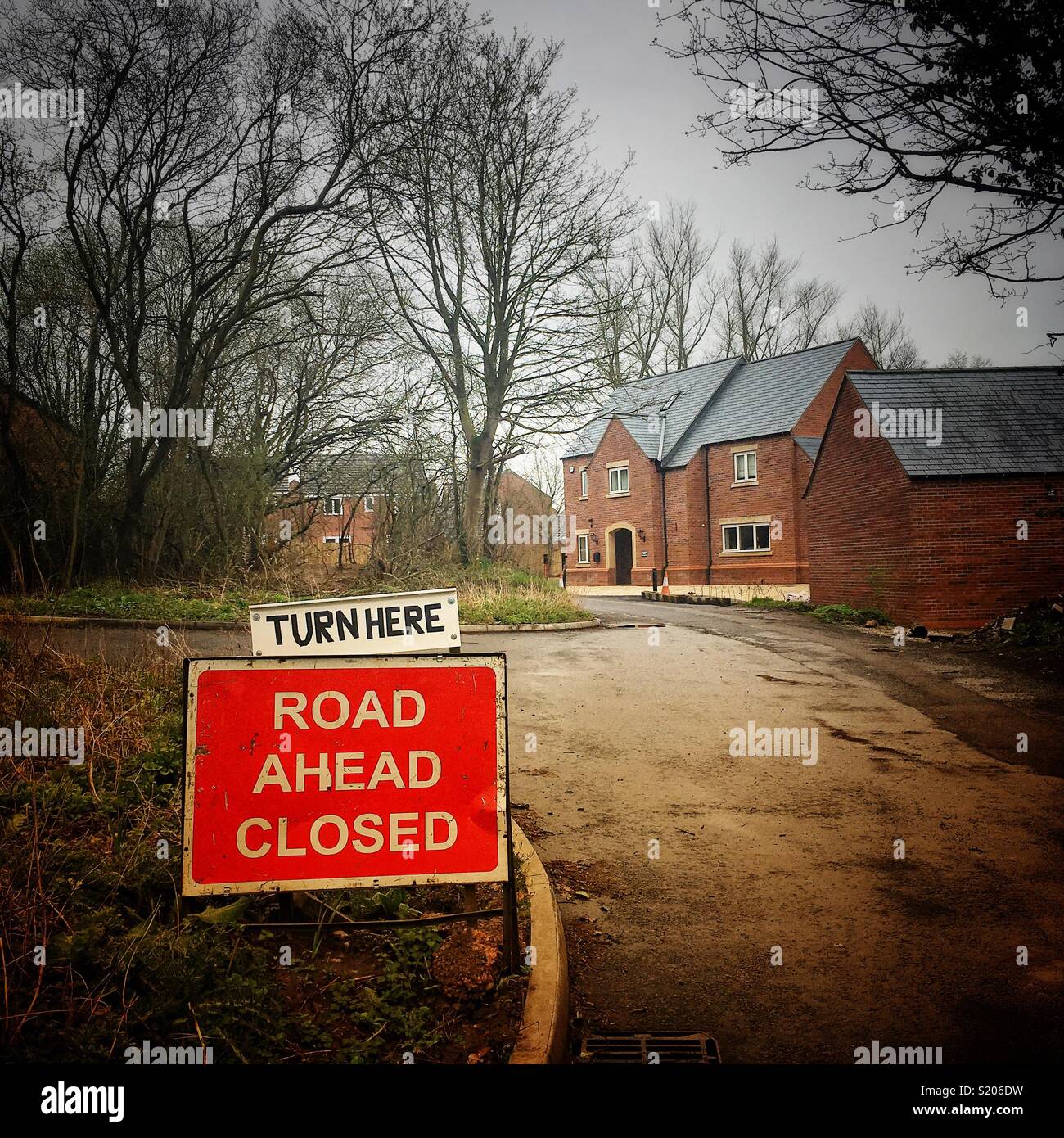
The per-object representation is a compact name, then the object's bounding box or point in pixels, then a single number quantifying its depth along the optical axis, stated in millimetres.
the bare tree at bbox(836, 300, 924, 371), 56531
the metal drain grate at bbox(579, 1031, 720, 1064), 2795
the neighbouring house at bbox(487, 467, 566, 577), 23344
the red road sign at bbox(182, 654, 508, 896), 3047
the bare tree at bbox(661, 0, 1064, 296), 7594
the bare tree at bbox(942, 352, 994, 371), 60512
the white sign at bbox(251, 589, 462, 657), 3281
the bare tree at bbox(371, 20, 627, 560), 20984
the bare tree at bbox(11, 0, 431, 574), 15891
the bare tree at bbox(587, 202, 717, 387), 45219
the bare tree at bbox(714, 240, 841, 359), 48094
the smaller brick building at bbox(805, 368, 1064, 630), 18359
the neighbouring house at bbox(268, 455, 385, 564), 20000
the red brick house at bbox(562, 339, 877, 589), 32000
